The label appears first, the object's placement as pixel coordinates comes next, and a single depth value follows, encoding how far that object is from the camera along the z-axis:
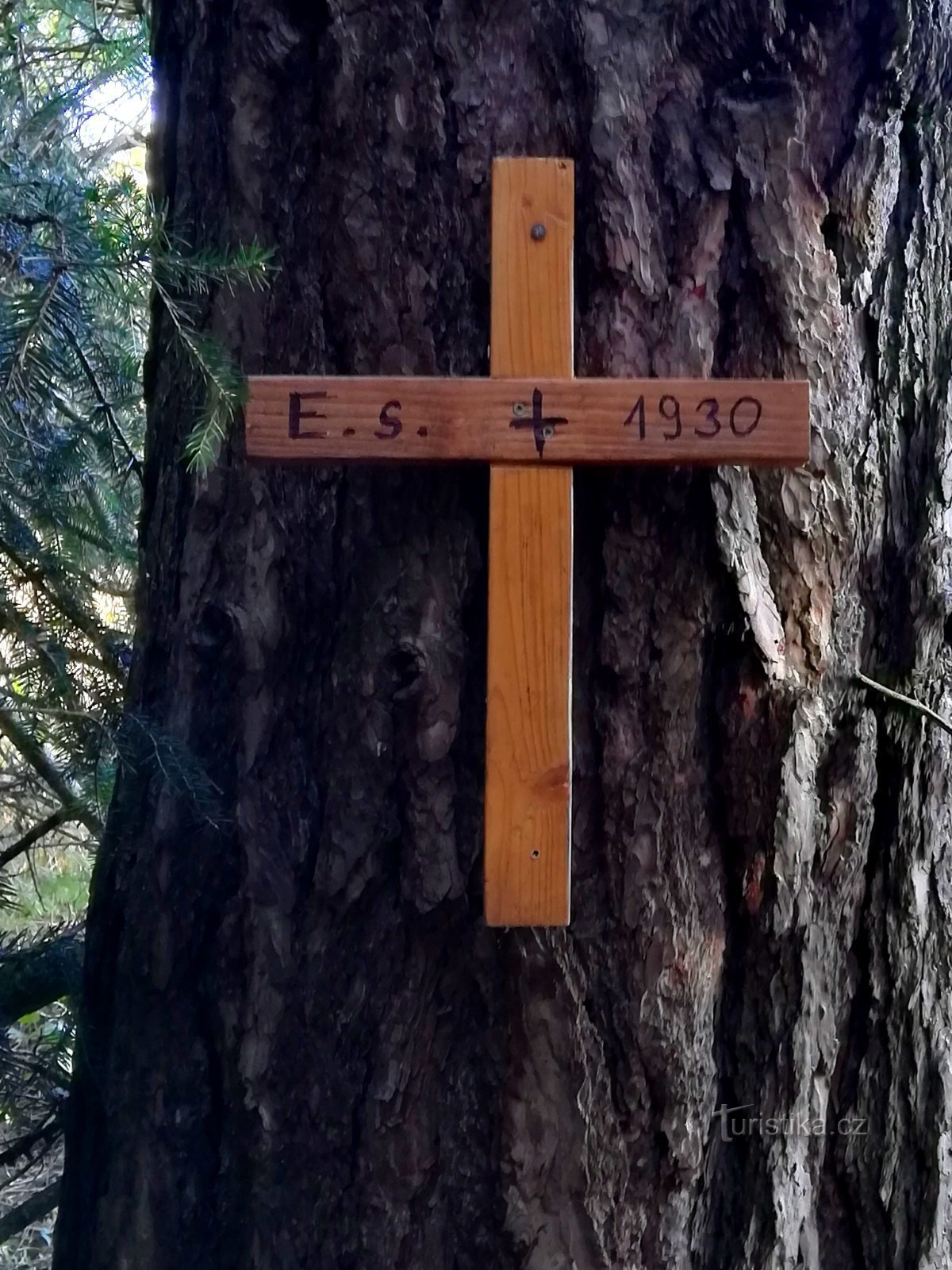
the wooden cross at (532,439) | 1.01
